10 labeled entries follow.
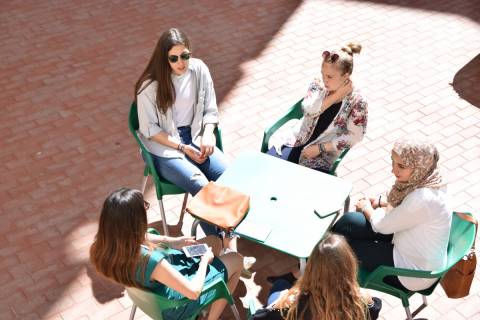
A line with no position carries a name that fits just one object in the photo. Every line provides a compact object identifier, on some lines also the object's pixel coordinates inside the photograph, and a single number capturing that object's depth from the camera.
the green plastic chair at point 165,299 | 4.30
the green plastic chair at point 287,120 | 5.60
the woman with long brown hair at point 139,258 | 4.00
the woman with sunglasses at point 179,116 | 5.49
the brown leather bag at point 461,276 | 4.63
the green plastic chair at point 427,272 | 4.52
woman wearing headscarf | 4.55
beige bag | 4.80
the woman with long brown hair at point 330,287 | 3.73
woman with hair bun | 5.37
